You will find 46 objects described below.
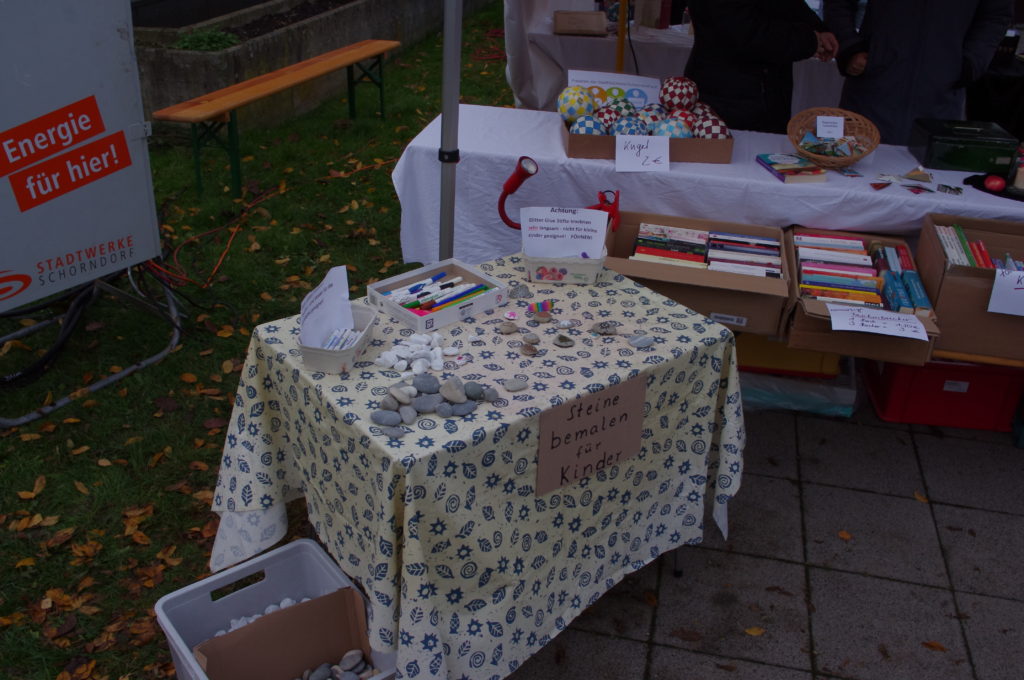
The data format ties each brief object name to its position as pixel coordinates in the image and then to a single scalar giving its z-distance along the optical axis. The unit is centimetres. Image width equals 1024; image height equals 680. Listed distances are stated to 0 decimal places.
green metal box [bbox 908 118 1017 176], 319
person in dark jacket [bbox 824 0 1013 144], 377
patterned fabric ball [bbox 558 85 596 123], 332
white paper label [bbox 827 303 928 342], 248
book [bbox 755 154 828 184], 310
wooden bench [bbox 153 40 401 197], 478
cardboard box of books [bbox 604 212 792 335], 269
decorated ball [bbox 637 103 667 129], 326
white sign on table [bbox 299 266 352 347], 192
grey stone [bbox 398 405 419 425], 179
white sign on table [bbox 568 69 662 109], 348
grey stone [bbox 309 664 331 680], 216
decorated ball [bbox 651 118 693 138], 321
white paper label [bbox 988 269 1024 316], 255
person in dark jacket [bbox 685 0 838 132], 337
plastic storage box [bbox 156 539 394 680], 205
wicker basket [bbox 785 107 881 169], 318
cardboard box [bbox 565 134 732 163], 320
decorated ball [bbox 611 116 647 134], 319
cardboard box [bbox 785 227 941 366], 259
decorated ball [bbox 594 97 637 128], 323
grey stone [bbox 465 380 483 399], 188
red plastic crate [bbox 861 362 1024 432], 327
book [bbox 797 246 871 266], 288
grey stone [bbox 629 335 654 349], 214
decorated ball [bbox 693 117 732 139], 322
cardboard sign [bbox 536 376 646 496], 193
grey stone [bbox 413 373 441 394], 189
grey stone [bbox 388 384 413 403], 184
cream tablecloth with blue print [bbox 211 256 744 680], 178
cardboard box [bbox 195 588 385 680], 204
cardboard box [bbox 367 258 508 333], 218
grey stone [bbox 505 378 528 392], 193
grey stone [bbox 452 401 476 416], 183
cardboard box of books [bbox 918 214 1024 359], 260
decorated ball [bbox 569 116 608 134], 319
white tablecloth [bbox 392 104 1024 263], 305
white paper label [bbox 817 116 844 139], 324
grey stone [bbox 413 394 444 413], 183
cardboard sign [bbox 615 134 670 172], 314
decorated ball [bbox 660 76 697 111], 337
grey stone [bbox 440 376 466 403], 186
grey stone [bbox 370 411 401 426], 177
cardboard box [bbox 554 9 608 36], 564
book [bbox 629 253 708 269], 281
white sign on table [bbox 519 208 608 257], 241
